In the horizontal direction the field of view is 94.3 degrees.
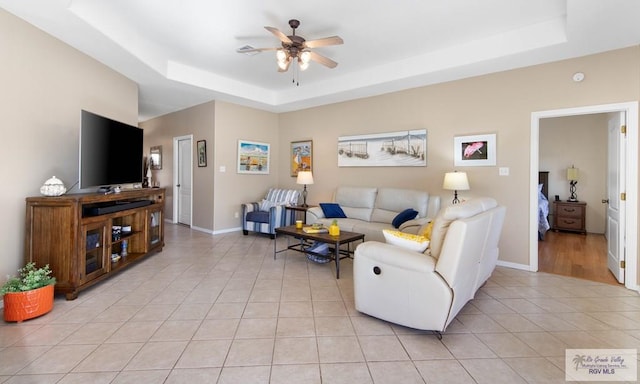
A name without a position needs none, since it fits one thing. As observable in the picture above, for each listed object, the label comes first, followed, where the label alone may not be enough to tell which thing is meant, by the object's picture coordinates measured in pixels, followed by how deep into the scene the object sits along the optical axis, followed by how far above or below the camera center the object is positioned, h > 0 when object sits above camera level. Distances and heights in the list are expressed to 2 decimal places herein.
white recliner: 1.94 -0.57
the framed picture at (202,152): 5.75 +0.74
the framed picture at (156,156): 6.96 +0.80
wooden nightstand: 5.79 -0.49
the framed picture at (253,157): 5.95 +0.69
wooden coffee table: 3.31 -0.55
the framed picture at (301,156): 6.01 +0.72
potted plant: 2.25 -0.81
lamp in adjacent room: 5.98 +0.24
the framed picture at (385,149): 4.59 +0.70
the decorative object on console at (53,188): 2.66 +0.02
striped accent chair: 5.21 -0.40
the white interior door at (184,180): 6.33 +0.22
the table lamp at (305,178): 5.25 +0.22
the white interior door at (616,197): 3.16 -0.06
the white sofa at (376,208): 4.11 -0.27
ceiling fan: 3.00 +1.51
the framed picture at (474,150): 3.92 +0.56
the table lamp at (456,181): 3.76 +0.13
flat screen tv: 2.98 +0.43
